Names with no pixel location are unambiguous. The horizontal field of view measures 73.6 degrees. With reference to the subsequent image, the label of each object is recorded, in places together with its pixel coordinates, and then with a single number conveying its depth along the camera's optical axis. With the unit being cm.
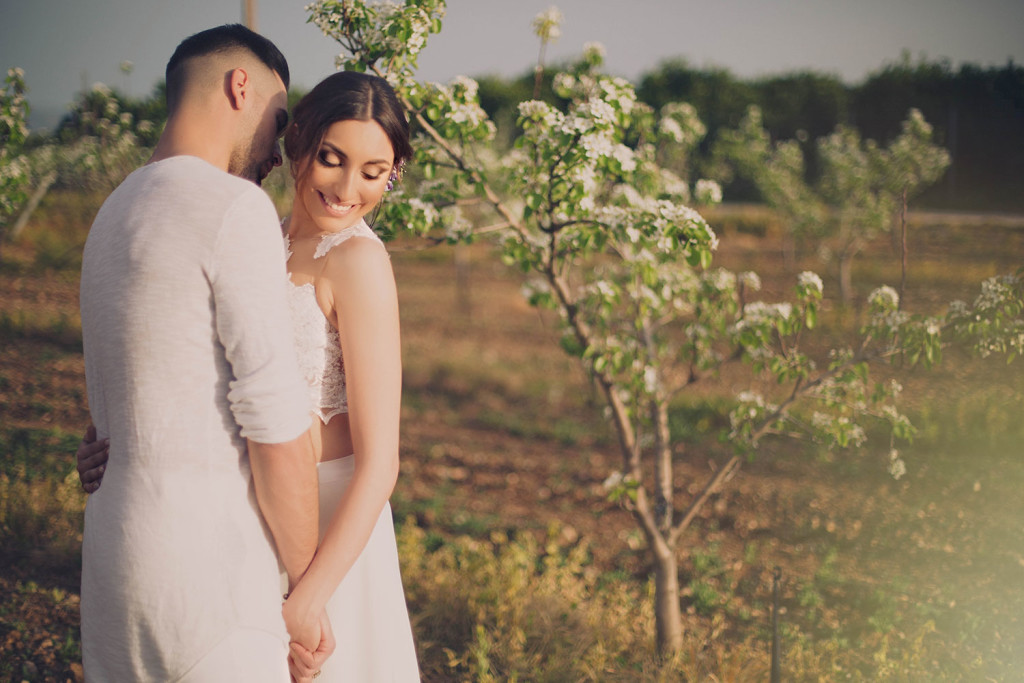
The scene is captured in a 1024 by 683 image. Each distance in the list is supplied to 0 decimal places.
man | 109
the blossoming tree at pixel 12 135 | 355
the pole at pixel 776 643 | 268
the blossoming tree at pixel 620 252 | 231
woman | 130
